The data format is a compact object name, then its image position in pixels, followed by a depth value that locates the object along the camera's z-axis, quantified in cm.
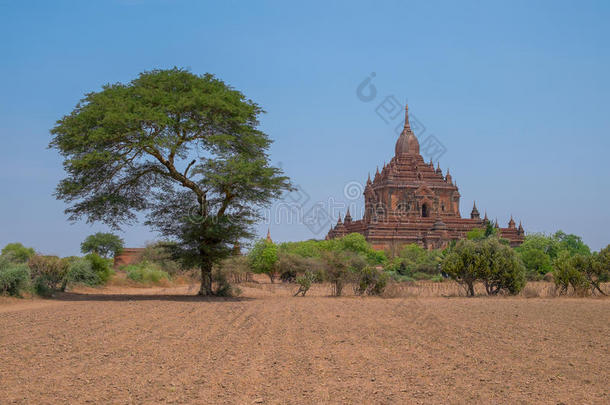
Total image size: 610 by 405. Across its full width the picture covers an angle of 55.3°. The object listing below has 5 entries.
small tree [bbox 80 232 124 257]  5750
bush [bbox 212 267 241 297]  2212
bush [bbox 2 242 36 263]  5126
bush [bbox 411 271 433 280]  4075
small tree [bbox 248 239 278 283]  4294
